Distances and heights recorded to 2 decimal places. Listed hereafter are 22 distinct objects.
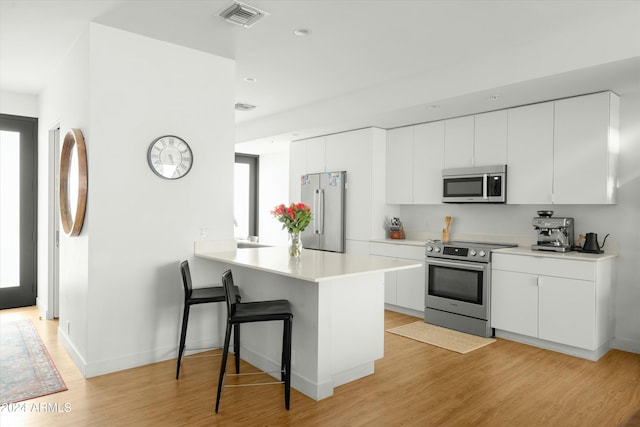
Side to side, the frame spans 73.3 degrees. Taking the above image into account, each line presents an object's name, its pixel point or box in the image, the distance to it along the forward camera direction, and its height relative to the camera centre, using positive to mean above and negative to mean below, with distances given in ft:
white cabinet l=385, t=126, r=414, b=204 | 18.01 +1.81
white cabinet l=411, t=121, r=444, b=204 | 16.92 +1.87
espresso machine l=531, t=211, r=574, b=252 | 13.53 -0.74
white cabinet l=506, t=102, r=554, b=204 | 13.75 +1.82
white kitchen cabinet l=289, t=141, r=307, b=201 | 21.45 +2.13
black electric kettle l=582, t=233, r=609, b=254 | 13.24 -1.06
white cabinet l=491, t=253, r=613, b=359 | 12.17 -2.70
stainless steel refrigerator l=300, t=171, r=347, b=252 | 19.31 -0.03
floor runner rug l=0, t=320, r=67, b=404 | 9.65 -4.17
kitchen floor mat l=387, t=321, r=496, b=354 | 13.25 -4.22
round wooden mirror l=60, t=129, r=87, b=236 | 10.69 +0.62
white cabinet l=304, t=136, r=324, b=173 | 20.38 +2.55
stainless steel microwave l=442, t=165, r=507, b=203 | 14.83 +0.88
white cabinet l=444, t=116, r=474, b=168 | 15.83 +2.52
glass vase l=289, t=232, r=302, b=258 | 11.38 -1.00
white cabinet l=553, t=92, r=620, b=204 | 12.59 +1.85
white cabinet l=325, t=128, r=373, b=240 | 18.47 +1.63
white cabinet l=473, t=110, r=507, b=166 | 14.84 +2.48
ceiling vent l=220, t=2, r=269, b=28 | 9.57 +4.43
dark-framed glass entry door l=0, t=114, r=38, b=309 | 16.92 -0.21
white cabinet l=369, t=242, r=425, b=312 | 16.55 -2.81
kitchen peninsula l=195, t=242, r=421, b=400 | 9.31 -2.49
